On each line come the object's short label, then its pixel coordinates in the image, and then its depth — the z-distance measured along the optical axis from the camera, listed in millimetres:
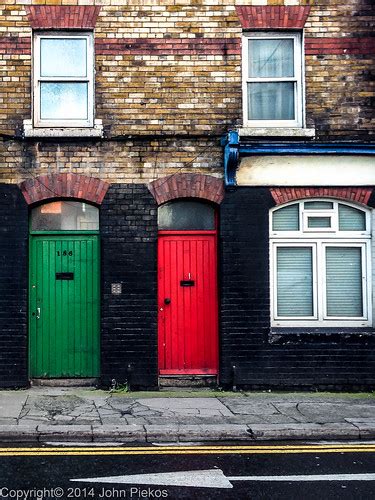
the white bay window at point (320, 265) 10234
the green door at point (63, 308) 10039
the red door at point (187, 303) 10141
